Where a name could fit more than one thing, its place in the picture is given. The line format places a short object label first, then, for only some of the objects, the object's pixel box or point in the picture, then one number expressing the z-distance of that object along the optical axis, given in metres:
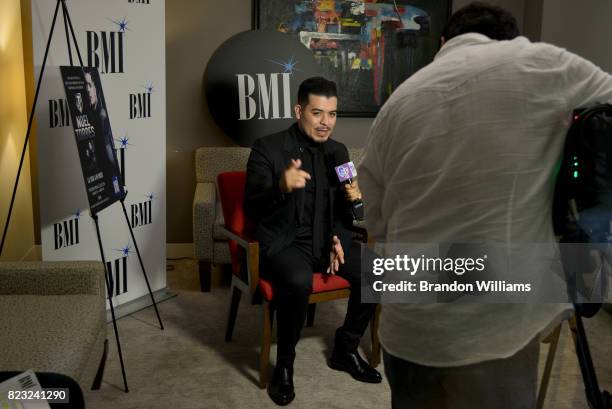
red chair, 3.00
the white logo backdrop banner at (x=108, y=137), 3.20
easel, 3.08
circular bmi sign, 4.55
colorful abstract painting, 4.68
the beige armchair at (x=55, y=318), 2.25
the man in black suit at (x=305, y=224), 2.97
